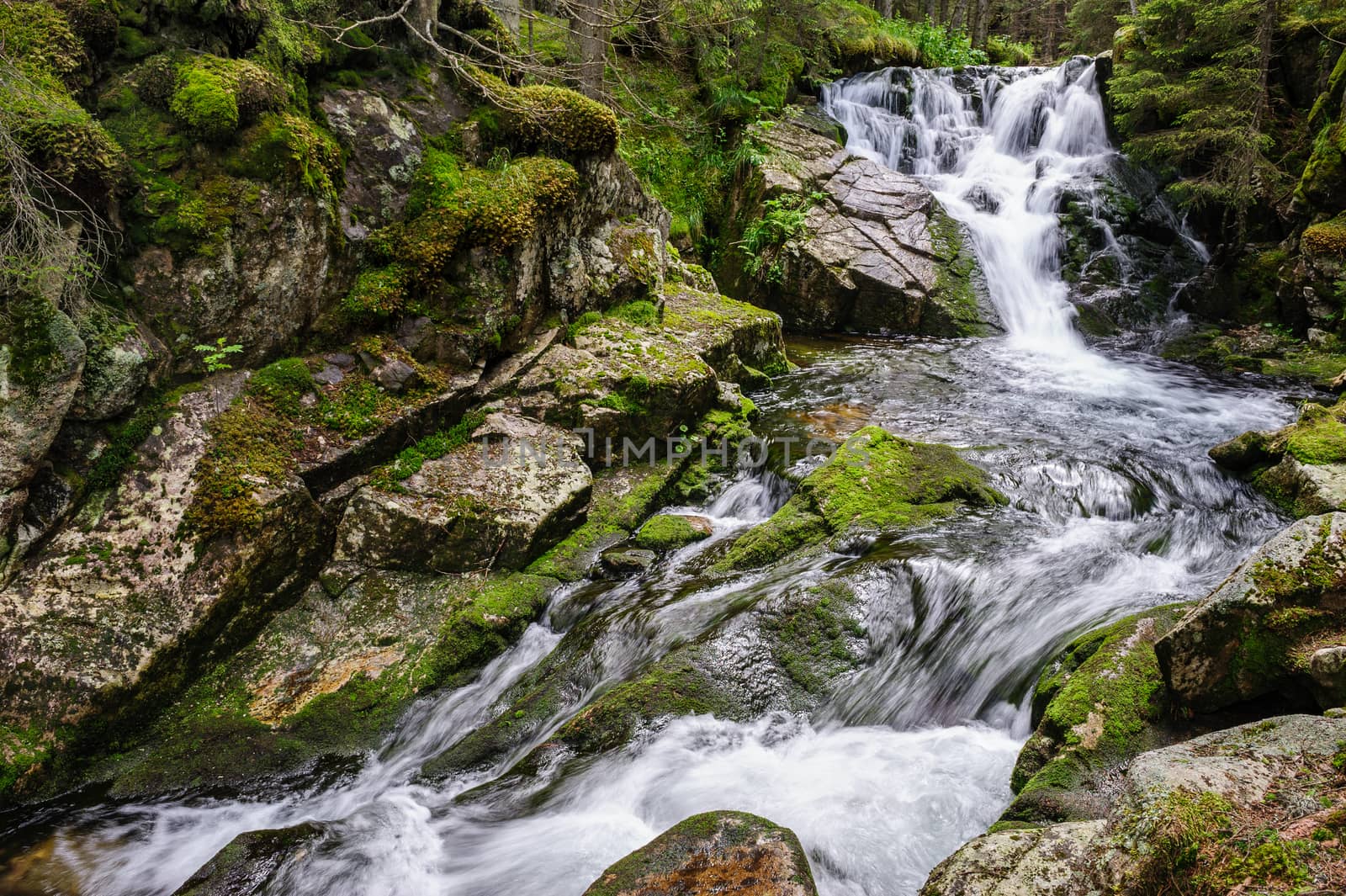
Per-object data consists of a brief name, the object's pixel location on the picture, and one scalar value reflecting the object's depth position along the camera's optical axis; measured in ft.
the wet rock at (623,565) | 17.60
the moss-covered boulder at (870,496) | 17.89
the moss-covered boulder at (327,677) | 12.71
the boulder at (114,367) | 13.87
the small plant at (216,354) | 15.60
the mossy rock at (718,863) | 8.15
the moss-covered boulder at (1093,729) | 8.59
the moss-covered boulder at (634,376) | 20.83
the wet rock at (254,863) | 9.66
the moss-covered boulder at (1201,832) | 5.65
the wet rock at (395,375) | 18.01
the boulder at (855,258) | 38.58
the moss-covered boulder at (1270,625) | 8.30
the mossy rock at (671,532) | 18.72
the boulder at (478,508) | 16.29
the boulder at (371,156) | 18.78
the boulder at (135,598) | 12.29
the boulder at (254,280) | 15.33
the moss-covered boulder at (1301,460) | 17.83
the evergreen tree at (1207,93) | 34.91
